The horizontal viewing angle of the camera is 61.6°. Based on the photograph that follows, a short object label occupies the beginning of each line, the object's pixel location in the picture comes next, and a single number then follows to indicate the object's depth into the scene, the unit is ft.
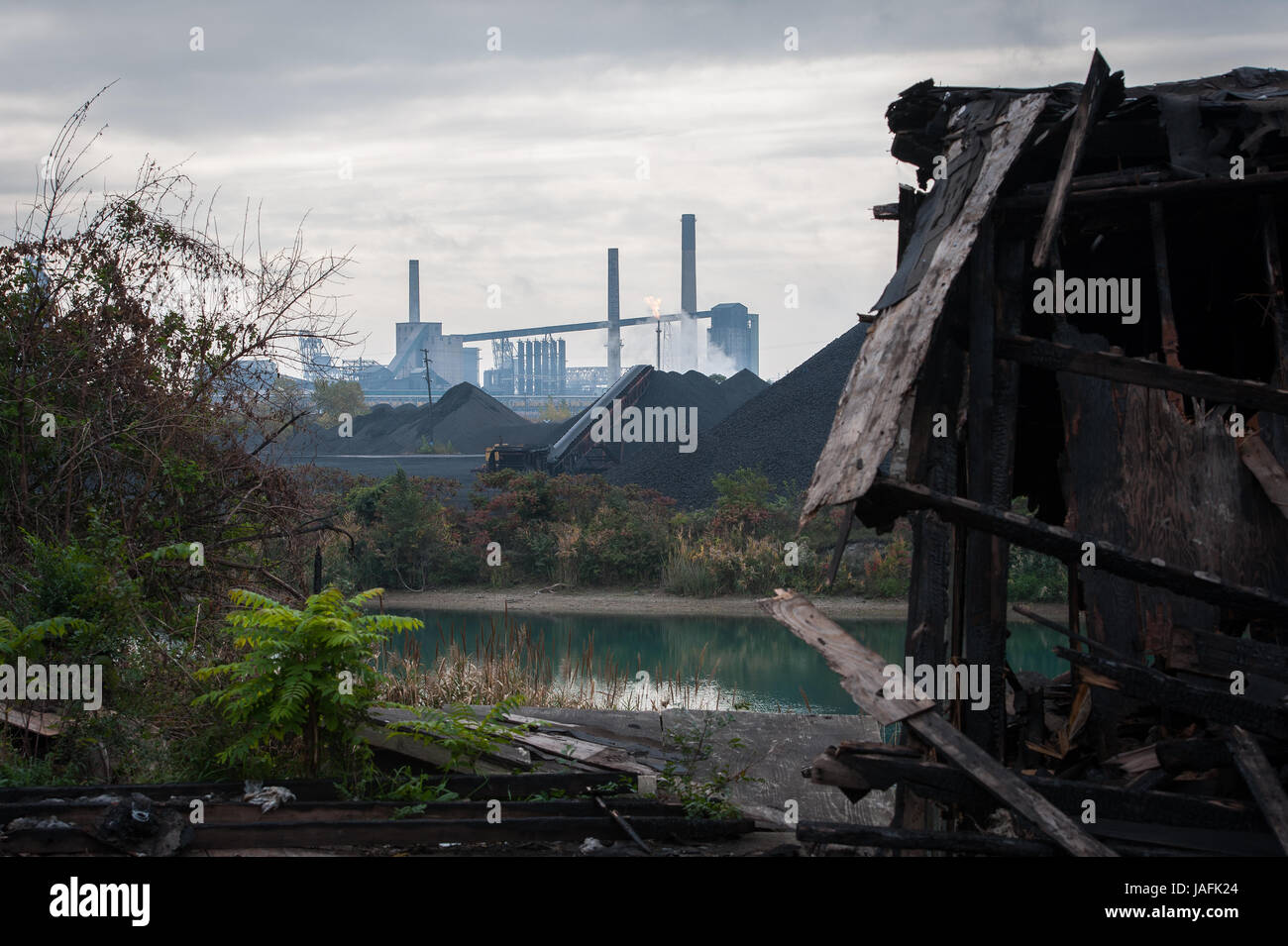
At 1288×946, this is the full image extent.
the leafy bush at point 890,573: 77.66
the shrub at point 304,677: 22.18
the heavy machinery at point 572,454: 118.93
